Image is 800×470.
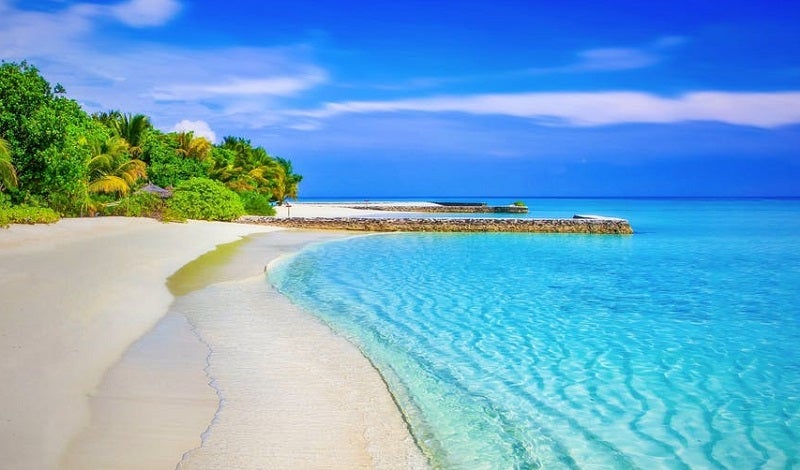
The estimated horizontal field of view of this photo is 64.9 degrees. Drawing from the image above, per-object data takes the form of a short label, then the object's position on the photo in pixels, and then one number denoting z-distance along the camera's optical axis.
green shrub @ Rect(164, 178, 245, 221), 36.84
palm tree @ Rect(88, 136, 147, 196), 32.03
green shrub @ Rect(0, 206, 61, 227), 21.58
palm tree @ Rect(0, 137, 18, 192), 22.62
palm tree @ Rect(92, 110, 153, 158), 38.72
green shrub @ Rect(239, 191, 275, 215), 45.56
